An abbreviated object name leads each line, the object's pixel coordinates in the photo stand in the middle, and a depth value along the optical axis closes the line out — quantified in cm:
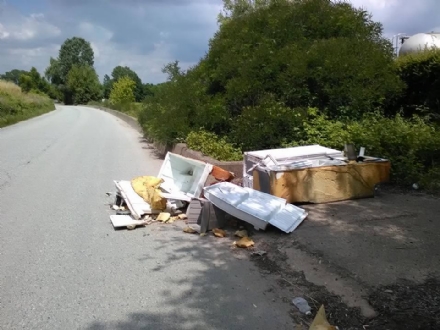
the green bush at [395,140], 770
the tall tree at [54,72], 11688
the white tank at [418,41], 1588
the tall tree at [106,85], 11132
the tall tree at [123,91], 6347
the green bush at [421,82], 1097
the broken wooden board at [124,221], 647
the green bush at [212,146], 977
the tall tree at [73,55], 11638
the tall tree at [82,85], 10000
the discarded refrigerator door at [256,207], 581
